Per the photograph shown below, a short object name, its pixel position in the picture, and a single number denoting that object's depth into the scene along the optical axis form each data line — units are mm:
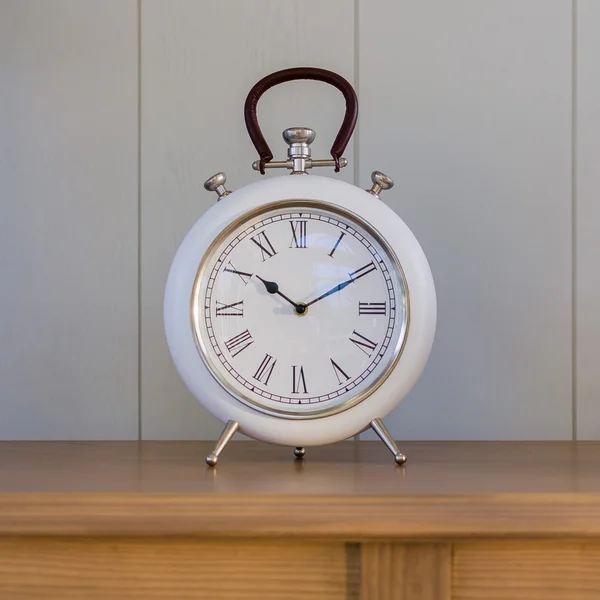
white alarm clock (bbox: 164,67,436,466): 1243
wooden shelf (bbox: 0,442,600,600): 1102
